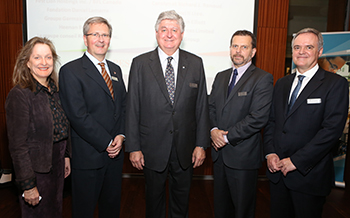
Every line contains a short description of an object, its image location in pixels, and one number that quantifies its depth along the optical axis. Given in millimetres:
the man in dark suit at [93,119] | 1908
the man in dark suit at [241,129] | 2080
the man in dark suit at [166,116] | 1977
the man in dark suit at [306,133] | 1804
